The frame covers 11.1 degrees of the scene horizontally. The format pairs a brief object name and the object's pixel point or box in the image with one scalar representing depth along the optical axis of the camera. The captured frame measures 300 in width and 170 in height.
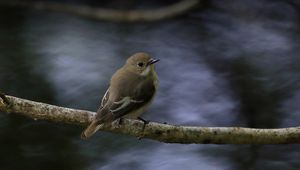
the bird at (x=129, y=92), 8.01
